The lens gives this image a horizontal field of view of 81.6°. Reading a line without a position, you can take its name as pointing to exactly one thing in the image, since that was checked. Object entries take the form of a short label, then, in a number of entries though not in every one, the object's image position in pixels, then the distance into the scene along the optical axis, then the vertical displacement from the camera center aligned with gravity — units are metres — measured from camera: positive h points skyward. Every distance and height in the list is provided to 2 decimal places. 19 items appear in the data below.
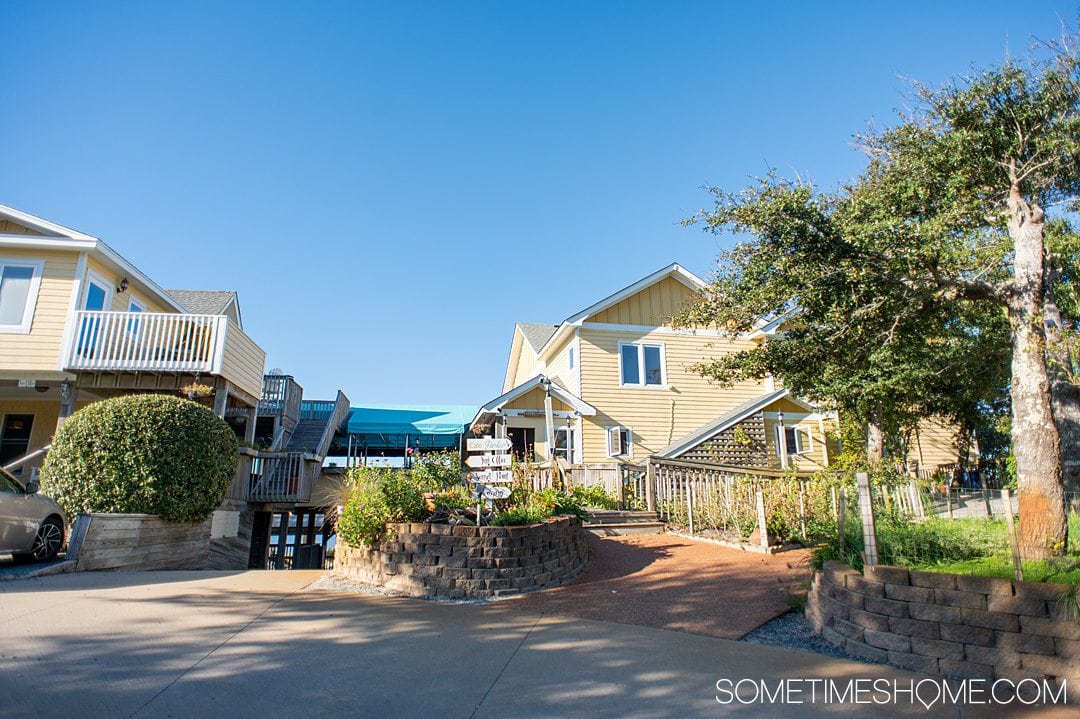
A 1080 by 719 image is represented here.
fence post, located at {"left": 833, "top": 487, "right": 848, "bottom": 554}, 6.65 -0.11
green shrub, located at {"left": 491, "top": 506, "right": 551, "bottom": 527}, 8.27 -0.15
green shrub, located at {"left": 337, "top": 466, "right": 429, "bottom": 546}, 8.05 +0.00
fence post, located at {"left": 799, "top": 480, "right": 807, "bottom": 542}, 10.05 -0.18
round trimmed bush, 9.22 +0.68
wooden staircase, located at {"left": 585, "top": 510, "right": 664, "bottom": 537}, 11.94 -0.32
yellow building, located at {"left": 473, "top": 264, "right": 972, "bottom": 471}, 18.91 +3.17
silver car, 7.68 -0.19
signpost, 8.30 +0.47
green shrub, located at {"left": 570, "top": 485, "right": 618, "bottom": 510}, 13.56 +0.16
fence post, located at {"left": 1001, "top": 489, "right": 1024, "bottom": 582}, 4.85 -0.31
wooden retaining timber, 8.30 -0.52
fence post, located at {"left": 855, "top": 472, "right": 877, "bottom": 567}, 5.62 -0.13
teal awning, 22.34 +3.05
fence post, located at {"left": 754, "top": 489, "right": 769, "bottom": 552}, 9.77 -0.26
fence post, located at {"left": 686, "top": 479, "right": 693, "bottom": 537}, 11.70 +0.12
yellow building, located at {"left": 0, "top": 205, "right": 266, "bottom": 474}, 13.45 +3.70
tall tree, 7.48 +4.12
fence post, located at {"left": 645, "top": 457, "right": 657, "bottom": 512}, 13.26 +0.44
